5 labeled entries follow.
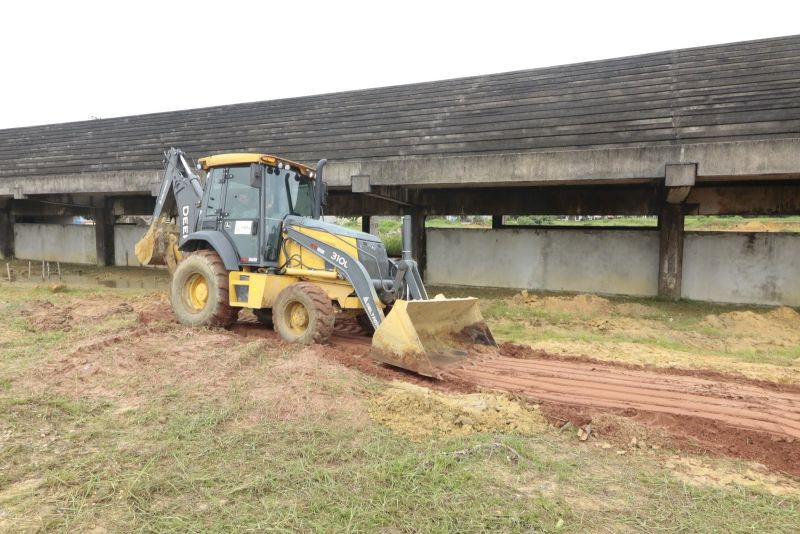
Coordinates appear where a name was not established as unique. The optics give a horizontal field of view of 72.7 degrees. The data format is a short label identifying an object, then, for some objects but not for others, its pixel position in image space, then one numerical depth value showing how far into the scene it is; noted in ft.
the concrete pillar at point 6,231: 71.97
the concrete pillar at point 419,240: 49.75
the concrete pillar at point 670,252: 40.65
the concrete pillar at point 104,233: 65.16
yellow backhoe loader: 22.57
